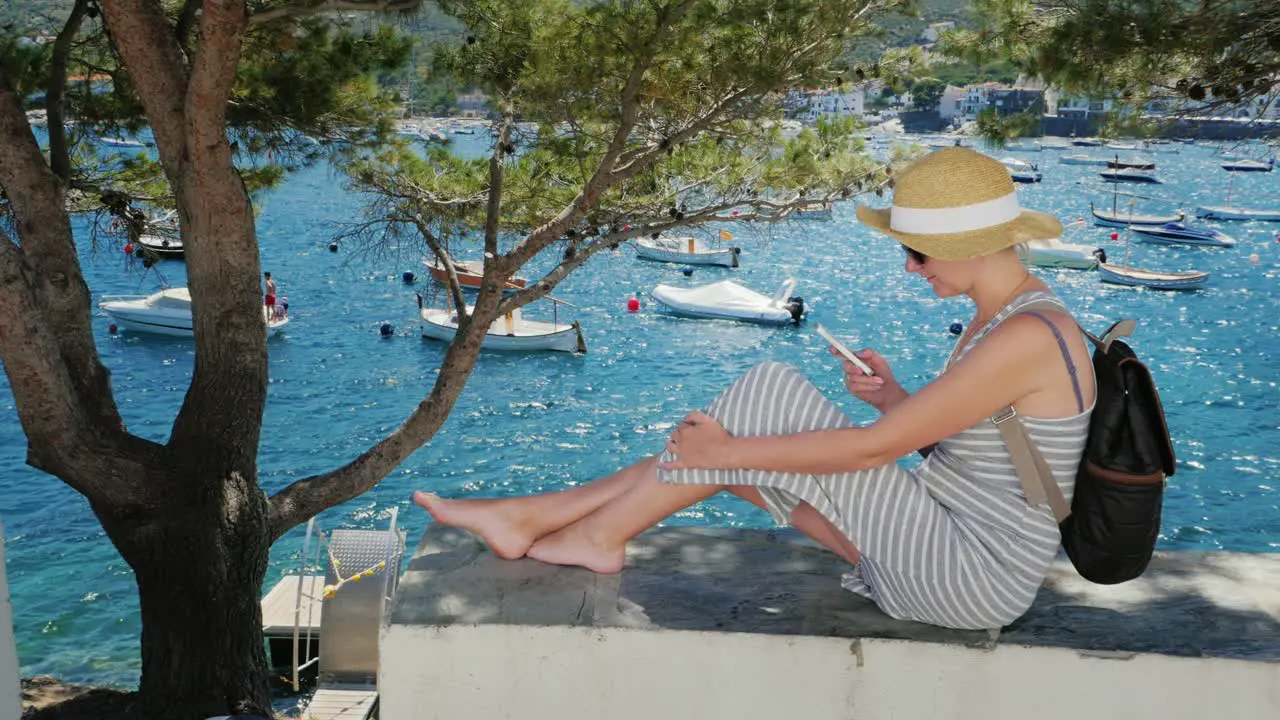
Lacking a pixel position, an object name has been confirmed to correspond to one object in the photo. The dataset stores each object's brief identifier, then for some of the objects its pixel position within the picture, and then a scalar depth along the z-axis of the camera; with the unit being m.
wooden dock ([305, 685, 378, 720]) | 6.75
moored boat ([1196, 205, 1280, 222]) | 34.84
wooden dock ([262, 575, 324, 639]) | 8.45
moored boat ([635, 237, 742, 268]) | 25.84
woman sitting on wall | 1.83
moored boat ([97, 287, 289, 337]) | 19.22
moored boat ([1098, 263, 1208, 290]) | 24.30
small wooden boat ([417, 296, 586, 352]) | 18.81
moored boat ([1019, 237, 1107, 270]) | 25.37
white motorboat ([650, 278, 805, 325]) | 20.94
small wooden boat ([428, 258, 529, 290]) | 20.17
